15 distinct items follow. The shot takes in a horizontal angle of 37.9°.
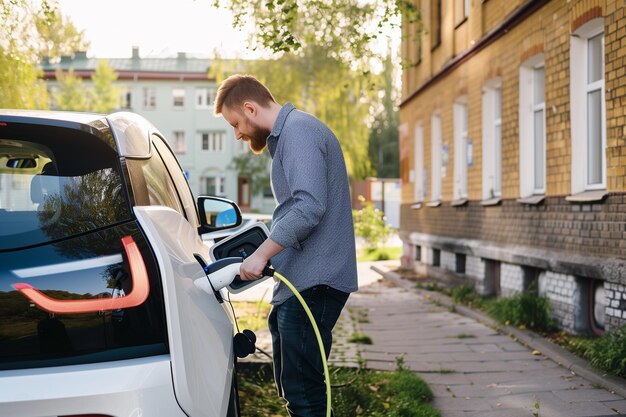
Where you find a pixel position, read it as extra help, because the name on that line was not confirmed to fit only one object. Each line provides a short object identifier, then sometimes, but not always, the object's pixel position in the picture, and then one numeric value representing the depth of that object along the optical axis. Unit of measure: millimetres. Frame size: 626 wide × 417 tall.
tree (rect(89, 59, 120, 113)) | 55656
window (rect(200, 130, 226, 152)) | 63406
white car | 2600
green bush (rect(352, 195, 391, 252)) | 29578
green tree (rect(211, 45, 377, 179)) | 39312
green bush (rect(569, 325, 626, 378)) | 7316
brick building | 8984
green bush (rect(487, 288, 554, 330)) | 10328
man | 3898
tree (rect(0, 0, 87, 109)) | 7957
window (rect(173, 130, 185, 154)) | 63250
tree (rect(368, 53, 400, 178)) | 65125
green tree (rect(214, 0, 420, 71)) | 8695
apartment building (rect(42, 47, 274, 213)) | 62812
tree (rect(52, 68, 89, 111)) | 54438
